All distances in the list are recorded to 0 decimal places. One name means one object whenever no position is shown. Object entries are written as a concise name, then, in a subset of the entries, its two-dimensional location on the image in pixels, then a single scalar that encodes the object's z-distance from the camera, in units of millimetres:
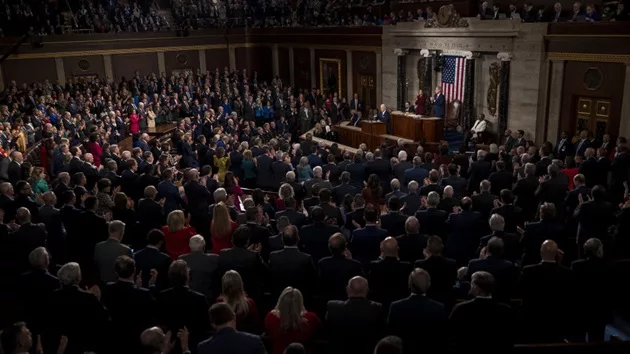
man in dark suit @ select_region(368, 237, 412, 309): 5383
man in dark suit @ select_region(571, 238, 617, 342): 5402
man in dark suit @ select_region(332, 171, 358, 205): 9492
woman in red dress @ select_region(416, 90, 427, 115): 18906
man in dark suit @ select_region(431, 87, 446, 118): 18281
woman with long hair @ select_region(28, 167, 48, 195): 9906
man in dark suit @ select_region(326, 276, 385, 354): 4488
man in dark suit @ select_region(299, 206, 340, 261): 6605
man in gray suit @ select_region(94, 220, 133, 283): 6062
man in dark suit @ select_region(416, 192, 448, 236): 7426
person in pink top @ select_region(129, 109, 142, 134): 19141
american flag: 18462
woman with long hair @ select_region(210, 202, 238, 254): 6758
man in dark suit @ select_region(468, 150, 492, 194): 10914
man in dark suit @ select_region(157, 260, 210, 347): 4746
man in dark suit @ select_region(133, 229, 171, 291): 5828
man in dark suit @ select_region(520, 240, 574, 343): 5270
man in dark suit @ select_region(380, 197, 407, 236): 7191
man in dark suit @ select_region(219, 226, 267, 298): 5711
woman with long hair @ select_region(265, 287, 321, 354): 4271
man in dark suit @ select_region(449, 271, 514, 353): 4367
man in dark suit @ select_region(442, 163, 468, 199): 9711
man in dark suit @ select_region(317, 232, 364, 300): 5479
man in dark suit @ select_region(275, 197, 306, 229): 7449
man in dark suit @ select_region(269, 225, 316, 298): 5641
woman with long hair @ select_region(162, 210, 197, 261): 6480
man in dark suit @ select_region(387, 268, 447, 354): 4492
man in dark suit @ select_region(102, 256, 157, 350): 4953
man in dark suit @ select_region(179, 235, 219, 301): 5707
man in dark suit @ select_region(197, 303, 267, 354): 3945
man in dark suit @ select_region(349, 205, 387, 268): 6430
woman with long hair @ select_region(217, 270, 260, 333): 4547
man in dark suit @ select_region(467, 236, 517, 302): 5438
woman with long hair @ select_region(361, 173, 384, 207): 9422
